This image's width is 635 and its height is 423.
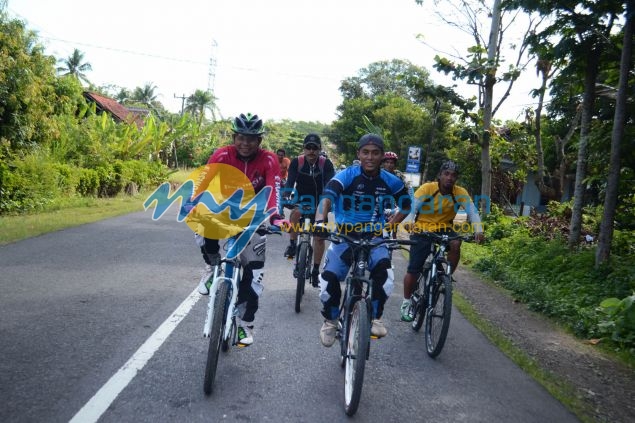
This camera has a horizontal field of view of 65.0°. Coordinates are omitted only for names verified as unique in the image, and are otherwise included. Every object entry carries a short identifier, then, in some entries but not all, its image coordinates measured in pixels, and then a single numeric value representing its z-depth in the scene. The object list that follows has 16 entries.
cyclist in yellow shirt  5.76
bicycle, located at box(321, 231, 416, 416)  3.60
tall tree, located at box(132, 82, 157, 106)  75.62
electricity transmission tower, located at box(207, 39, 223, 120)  64.52
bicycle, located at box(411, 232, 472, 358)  5.01
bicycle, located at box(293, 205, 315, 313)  6.26
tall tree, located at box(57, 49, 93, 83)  57.48
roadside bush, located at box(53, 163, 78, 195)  16.79
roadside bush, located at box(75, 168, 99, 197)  18.45
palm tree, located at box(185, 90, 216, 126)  64.25
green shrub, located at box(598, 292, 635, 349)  5.71
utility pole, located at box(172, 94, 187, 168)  60.41
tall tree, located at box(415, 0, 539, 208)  12.98
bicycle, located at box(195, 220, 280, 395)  3.66
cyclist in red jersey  4.43
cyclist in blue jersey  4.39
